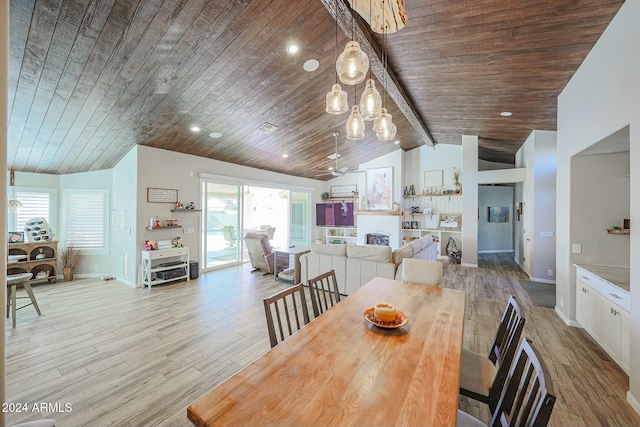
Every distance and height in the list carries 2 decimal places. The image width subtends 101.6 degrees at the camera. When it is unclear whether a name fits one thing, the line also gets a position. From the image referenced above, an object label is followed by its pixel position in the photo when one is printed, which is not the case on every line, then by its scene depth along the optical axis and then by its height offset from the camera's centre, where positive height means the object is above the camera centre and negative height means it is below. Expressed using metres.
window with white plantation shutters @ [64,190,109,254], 5.47 -0.15
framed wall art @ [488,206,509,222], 9.31 +0.04
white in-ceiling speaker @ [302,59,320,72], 3.47 +2.01
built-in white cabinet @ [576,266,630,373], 2.33 -1.01
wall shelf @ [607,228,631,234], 2.92 -0.19
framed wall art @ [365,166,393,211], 8.36 +0.84
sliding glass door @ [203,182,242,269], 6.16 -0.28
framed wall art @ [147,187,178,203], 5.02 +0.34
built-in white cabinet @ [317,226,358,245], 9.46 -0.78
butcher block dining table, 0.93 -0.72
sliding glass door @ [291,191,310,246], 9.07 -0.17
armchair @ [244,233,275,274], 5.60 -0.82
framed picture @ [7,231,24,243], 4.74 -0.47
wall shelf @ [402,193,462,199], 7.73 +0.58
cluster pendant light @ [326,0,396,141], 1.79 +0.93
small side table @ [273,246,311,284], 5.06 -0.99
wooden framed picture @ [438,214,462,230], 7.75 -0.24
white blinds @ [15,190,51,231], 5.04 +0.11
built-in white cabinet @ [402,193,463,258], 7.91 -0.04
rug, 4.19 -1.41
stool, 3.21 -0.98
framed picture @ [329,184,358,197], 9.58 +0.86
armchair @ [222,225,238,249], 6.63 -0.58
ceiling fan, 6.00 +1.58
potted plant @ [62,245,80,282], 5.26 -1.00
